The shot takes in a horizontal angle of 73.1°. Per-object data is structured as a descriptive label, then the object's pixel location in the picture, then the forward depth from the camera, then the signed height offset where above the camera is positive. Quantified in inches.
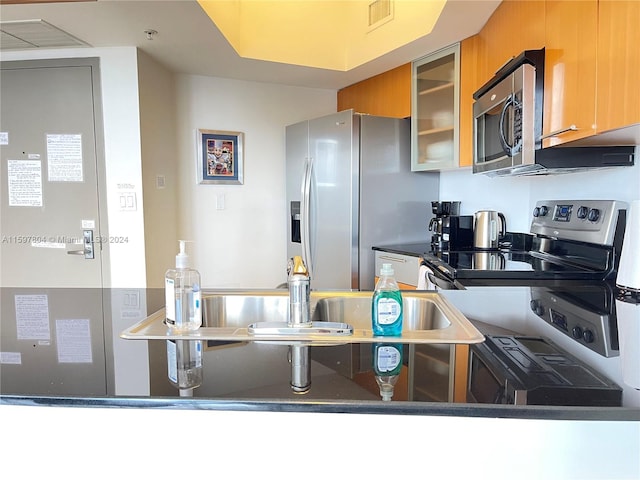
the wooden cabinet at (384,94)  118.4 +34.1
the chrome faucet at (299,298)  41.2 -8.5
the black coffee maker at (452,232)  104.4 -5.8
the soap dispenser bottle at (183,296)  39.7 -8.0
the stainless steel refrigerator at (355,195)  112.7 +4.0
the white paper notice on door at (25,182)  104.5 +7.2
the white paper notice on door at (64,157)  102.6 +12.9
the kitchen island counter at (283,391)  25.4 -11.6
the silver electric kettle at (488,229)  100.9 -4.9
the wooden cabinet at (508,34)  68.5 +31.5
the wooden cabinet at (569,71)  53.9 +18.5
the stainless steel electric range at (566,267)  44.2 -10.2
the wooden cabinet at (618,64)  45.3 +15.9
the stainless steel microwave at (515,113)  65.2 +15.4
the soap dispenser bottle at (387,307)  38.1 -8.7
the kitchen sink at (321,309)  46.6 -11.7
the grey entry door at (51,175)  101.7 +8.9
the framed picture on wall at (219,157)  128.4 +16.1
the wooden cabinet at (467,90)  98.9 +27.6
